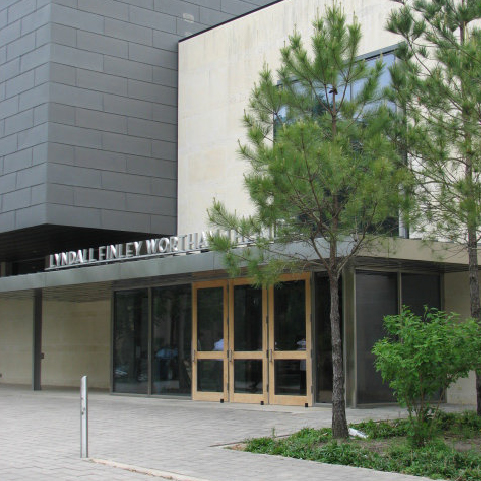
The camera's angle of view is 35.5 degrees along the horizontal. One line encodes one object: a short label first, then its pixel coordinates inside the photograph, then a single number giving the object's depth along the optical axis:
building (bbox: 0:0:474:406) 15.55
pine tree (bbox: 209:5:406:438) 9.81
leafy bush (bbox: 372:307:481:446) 9.09
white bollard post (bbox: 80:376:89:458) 9.48
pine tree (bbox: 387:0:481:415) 10.46
